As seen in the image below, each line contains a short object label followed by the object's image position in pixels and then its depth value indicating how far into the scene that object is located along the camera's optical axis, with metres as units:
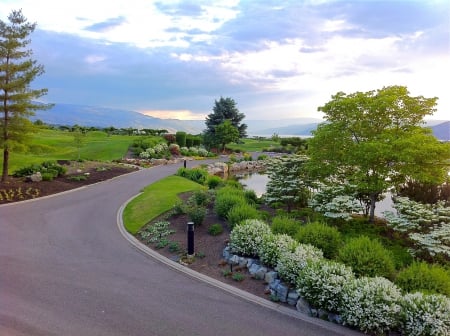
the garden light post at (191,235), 9.70
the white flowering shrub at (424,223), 8.25
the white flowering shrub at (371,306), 5.98
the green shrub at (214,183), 19.67
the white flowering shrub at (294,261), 7.42
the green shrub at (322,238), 8.76
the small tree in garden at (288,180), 13.76
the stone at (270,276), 7.90
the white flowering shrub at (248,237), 9.02
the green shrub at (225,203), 12.14
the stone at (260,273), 8.23
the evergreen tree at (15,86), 18.31
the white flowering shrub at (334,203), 11.01
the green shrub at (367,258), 7.37
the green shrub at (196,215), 11.65
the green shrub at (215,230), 11.05
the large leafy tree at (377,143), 10.53
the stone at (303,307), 6.80
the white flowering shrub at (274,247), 8.27
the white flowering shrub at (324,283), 6.50
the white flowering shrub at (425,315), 5.58
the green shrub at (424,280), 6.53
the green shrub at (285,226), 9.84
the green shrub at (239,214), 11.03
